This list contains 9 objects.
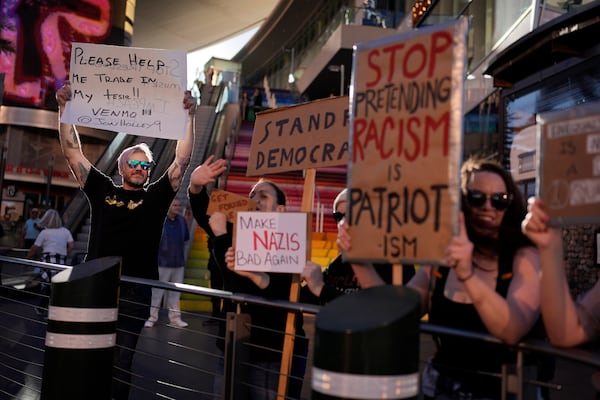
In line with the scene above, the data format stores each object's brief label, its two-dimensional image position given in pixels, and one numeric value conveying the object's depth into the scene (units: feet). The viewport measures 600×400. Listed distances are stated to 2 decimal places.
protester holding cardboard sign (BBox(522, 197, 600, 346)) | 7.54
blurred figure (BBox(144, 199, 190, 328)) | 32.76
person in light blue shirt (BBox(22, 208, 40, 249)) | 54.40
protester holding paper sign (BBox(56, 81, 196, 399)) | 14.94
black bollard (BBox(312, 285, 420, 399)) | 7.61
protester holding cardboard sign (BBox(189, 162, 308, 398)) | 12.40
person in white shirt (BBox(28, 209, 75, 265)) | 35.58
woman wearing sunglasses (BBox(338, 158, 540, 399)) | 8.63
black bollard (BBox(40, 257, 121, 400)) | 12.27
